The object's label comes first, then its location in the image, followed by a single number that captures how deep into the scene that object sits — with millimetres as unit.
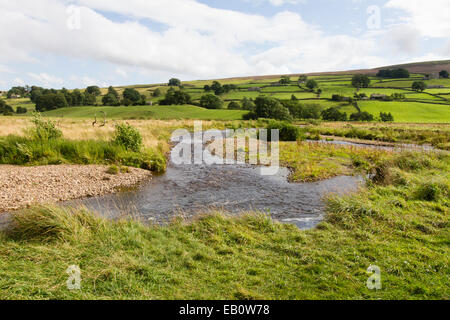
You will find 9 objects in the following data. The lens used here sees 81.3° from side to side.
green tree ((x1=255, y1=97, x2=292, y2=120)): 68562
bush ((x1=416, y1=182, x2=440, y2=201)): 11698
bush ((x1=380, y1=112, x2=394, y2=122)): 62850
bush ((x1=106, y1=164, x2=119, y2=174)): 17875
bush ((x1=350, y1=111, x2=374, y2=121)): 66838
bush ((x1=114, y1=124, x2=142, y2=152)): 21766
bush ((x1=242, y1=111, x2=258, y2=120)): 70188
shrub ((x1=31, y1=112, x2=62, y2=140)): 20688
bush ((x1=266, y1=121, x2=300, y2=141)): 37344
